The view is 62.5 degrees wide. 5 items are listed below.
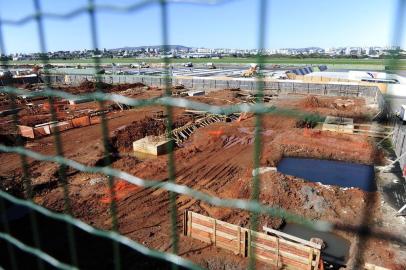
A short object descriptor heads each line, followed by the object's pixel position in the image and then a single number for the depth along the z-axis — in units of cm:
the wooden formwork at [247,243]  557
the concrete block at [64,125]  1574
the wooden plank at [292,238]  564
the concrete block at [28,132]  1474
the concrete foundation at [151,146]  1238
